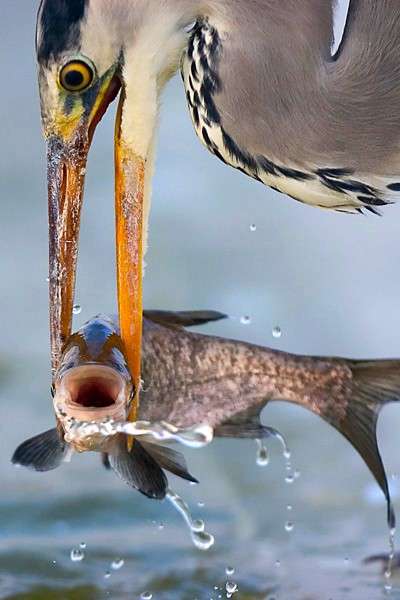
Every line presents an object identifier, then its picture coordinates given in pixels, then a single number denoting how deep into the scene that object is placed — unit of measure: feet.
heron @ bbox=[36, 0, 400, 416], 16.81
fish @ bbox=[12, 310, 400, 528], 19.16
